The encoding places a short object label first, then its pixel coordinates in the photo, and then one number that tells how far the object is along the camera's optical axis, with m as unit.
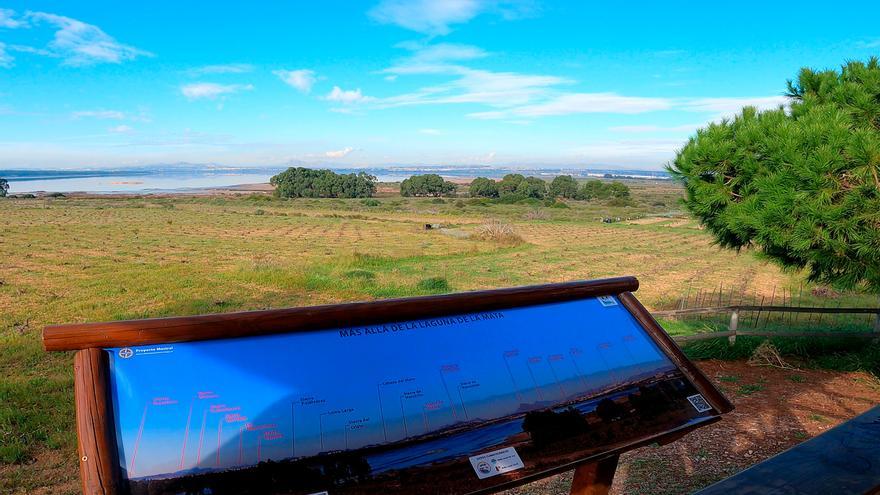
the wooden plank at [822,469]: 1.91
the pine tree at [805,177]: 4.62
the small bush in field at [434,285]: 19.16
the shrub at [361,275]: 21.02
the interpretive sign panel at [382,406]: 1.68
